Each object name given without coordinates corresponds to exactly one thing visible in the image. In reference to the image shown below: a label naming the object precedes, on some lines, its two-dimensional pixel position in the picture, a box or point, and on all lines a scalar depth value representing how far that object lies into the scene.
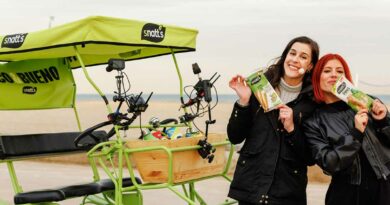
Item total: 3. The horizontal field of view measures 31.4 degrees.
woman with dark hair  4.24
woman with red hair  3.99
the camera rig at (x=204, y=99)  5.38
